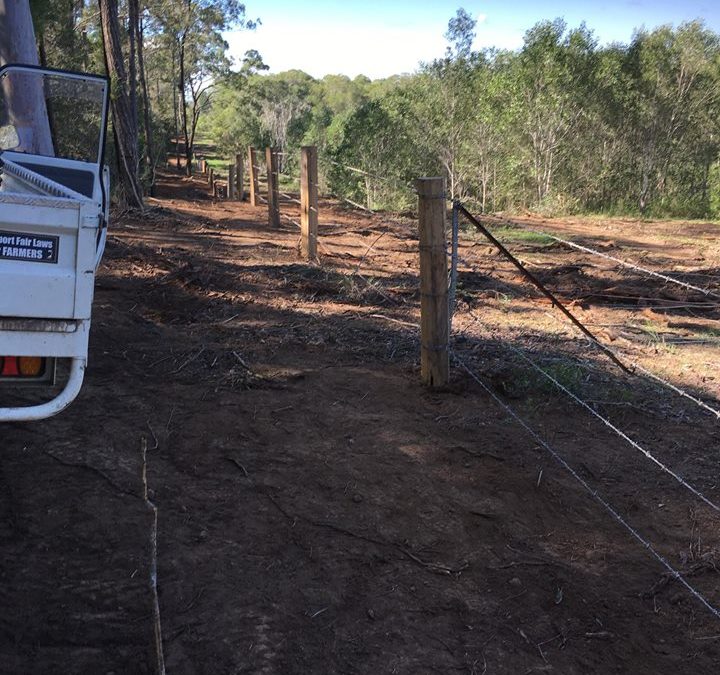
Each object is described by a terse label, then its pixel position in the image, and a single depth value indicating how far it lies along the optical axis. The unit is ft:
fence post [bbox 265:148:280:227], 46.47
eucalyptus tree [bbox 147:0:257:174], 120.98
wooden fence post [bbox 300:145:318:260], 36.09
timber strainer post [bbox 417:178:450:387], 16.72
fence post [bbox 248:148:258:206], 66.54
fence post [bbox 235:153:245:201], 77.66
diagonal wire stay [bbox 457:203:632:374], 15.11
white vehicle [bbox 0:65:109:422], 9.88
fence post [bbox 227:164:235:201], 78.79
